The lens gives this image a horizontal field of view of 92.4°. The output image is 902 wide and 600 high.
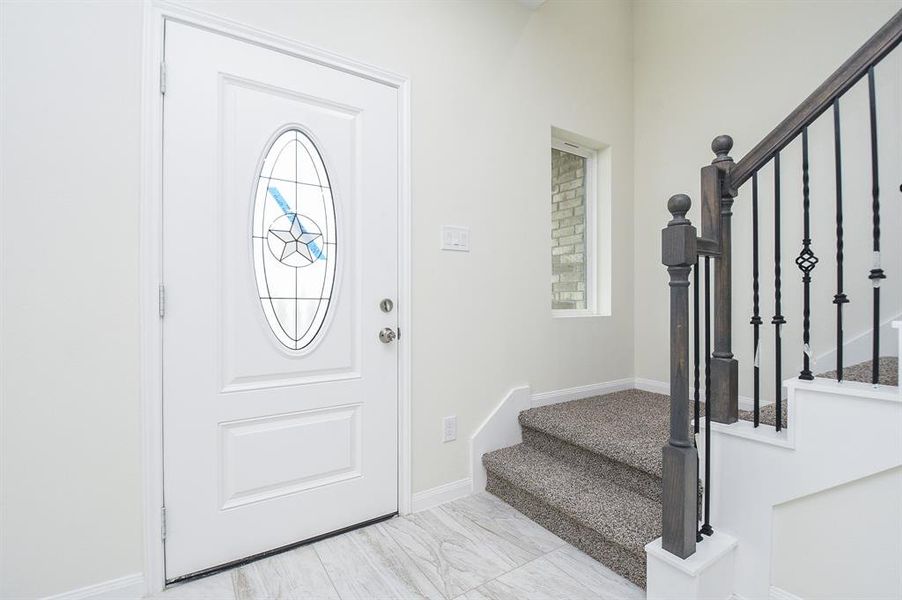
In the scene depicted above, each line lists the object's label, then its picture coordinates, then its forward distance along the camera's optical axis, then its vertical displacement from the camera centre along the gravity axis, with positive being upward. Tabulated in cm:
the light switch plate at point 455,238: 225 +33
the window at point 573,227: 300 +53
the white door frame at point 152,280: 155 +7
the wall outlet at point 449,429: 224 -67
